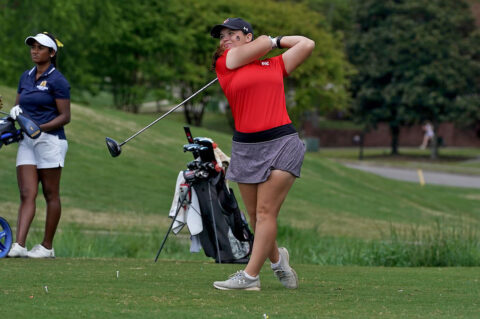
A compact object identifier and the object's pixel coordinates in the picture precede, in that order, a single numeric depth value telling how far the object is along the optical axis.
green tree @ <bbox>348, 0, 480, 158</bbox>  111.25
